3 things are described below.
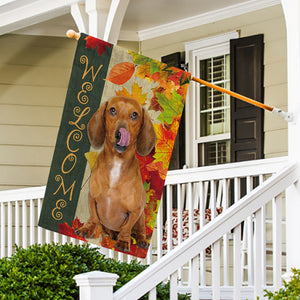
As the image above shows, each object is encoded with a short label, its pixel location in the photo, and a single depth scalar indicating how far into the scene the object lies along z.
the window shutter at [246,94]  10.05
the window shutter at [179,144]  11.32
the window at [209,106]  10.79
